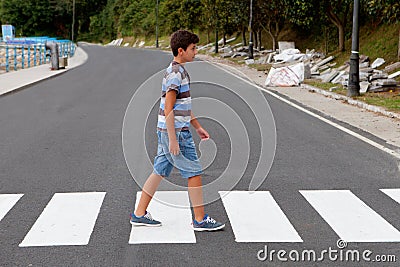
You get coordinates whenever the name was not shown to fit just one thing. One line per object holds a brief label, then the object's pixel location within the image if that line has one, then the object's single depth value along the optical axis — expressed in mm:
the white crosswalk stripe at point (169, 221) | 6012
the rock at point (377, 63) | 26353
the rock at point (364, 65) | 26266
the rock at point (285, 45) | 39281
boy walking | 5961
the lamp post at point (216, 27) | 50875
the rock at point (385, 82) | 19188
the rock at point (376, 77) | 20617
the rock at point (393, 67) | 23888
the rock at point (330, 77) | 23297
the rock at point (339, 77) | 22656
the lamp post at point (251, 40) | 39000
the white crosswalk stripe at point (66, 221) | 5949
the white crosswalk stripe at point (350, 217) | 6074
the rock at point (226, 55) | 46812
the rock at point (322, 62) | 29564
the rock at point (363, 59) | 27666
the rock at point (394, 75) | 21878
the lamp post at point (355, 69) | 18156
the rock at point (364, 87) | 19047
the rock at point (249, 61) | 37406
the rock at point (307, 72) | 25150
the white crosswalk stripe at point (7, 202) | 7004
